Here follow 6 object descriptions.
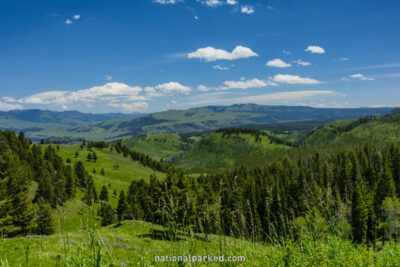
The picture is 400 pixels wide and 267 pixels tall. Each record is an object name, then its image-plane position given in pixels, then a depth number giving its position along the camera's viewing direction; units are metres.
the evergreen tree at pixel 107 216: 77.25
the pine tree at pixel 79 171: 104.81
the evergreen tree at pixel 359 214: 59.19
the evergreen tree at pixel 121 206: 71.66
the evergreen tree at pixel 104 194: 101.26
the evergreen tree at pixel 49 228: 54.22
